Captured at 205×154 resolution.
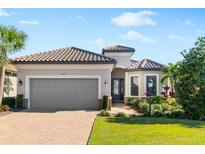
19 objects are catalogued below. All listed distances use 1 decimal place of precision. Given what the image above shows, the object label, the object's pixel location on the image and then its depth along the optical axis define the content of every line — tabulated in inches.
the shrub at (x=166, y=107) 454.2
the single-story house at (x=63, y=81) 504.3
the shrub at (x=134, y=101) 541.0
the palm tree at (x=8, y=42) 458.1
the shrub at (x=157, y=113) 426.6
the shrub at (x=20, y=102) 507.4
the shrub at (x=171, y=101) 512.7
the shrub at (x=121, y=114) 419.0
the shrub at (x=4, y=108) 461.8
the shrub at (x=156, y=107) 447.5
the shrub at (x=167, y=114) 421.8
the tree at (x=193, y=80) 410.3
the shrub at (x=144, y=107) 440.4
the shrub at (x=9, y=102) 517.8
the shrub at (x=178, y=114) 420.3
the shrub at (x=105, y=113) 421.3
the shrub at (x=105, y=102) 490.5
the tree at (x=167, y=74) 599.7
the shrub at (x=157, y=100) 536.2
